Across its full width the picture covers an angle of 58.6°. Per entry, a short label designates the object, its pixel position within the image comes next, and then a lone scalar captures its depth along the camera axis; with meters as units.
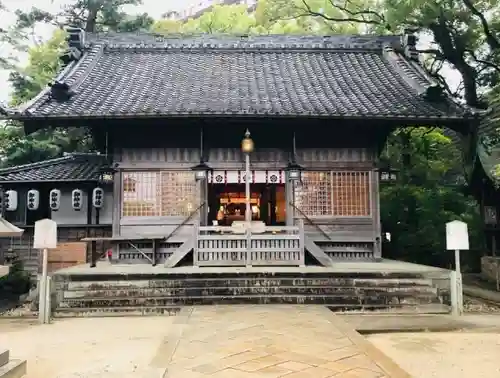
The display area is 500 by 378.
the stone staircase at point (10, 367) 4.87
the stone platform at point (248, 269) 10.27
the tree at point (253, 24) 25.61
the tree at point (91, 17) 24.91
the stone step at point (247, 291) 9.79
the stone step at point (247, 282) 9.94
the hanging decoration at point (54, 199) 14.75
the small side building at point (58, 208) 14.83
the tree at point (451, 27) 17.72
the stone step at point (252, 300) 9.59
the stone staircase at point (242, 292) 9.54
